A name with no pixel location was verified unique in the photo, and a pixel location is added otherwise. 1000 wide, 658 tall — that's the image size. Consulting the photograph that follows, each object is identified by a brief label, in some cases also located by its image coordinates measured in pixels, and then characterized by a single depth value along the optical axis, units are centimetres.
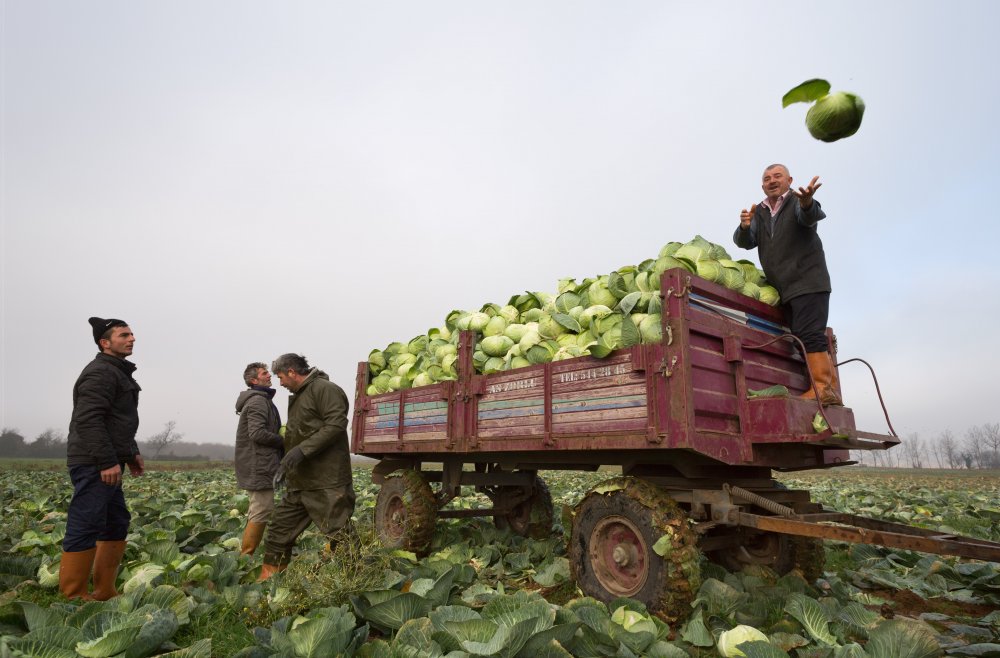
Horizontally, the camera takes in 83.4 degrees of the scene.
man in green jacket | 496
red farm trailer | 382
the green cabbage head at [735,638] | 316
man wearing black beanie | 418
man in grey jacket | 591
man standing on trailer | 437
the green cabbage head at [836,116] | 341
